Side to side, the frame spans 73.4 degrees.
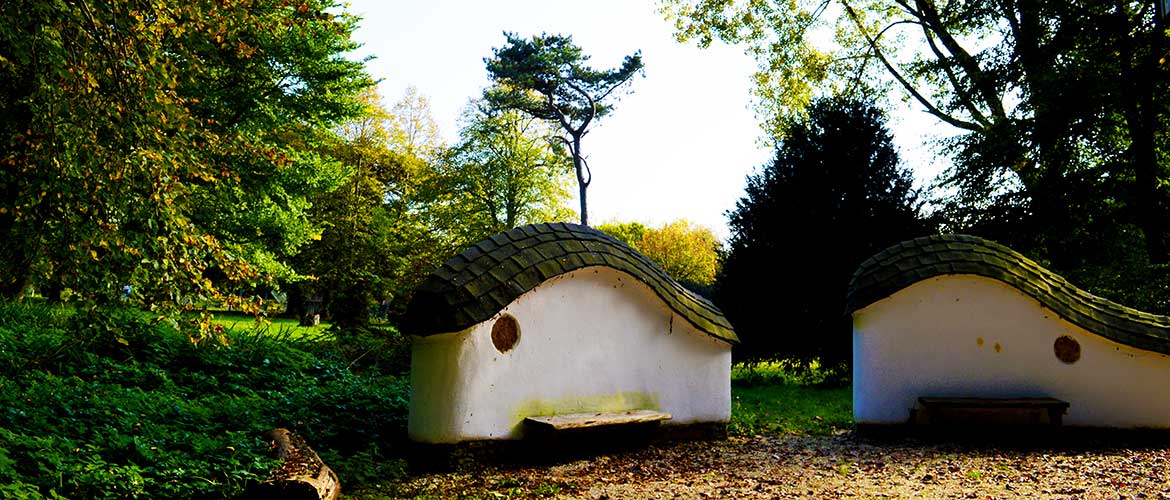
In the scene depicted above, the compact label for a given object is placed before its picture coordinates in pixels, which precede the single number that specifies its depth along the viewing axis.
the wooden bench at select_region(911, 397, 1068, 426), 8.16
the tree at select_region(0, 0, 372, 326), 5.07
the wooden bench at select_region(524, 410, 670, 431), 6.51
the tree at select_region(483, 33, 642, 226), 27.28
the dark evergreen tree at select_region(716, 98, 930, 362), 13.99
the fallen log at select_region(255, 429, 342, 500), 4.66
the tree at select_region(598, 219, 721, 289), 34.88
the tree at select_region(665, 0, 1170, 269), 13.41
